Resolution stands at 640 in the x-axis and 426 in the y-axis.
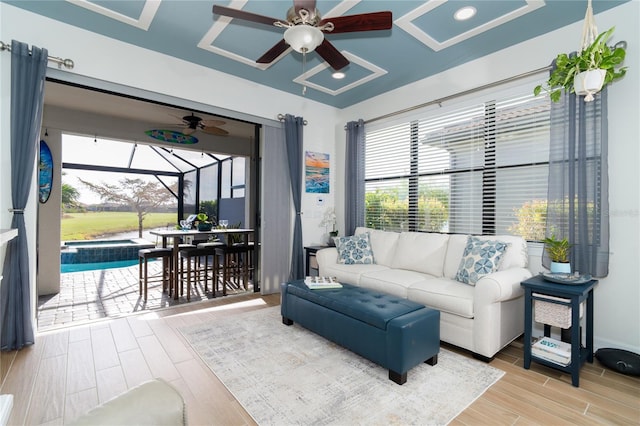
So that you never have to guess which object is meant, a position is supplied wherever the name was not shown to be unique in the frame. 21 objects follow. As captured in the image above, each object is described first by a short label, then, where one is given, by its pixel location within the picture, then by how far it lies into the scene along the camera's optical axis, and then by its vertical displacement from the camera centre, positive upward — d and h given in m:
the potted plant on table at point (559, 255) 2.50 -0.35
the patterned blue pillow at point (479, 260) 2.77 -0.43
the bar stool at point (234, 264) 4.69 -0.84
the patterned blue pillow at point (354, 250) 3.88 -0.48
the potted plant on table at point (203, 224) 4.71 -0.19
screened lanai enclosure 7.67 +1.04
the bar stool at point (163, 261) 4.06 -0.72
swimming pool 7.19 -1.01
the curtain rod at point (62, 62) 2.86 +1.40
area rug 1.81 -1.18
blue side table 2.15 -0.75
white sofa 2.44 -0.67
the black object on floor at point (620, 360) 2.26 -1.10
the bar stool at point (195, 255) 4.23 -0.61
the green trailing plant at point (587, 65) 2.21 +1.12
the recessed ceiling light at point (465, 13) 2.64 +1.75
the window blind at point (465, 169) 3.12 +0.53
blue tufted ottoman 2.11 -0.85
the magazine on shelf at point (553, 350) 2.26 -1.03
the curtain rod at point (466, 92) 3.04 +1.40
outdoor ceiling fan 5.01 +1.54
